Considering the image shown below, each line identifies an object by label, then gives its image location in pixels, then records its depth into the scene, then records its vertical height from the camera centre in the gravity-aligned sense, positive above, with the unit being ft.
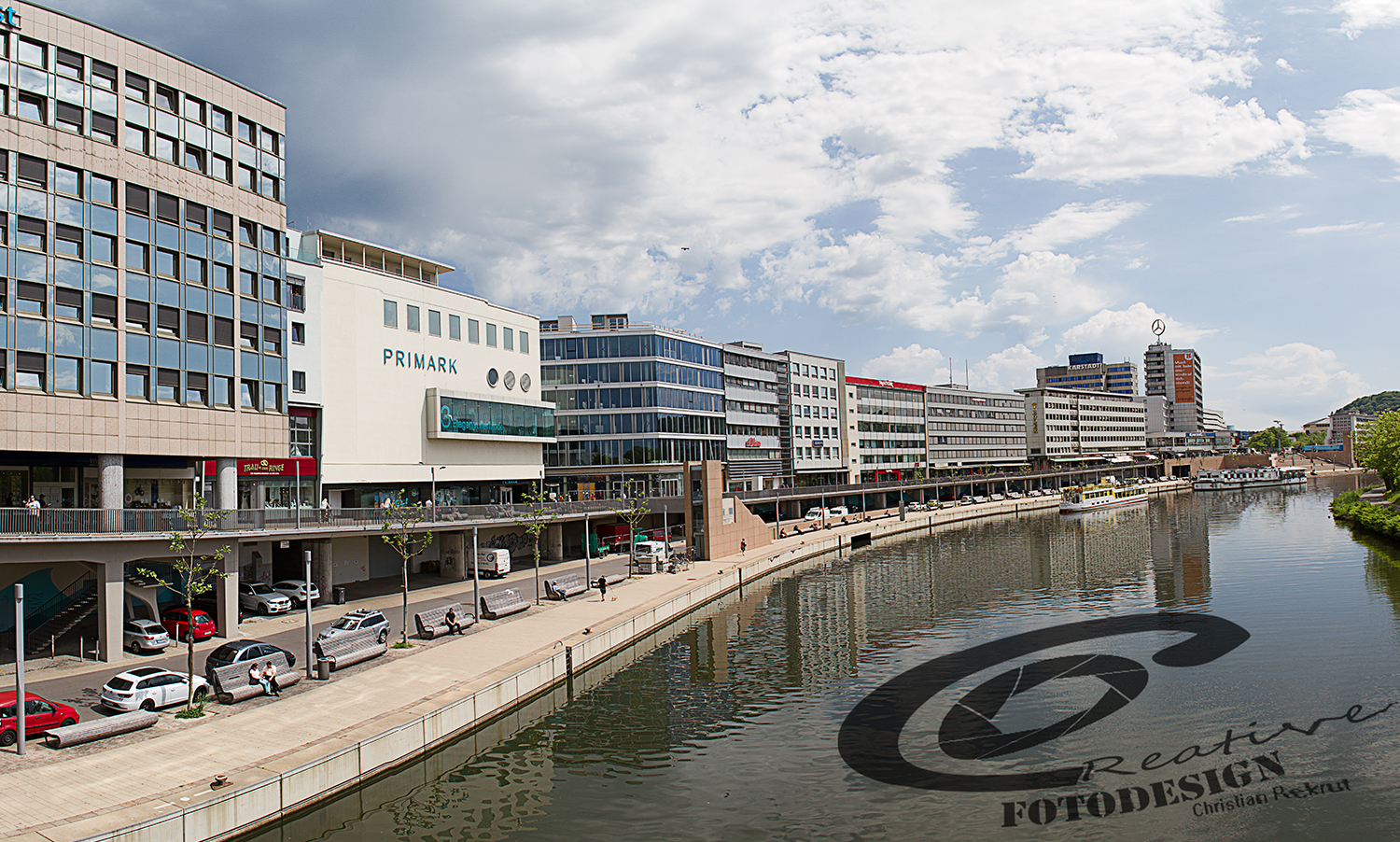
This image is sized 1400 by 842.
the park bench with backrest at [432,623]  128.77 -24.16
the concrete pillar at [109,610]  119.24 -19.42
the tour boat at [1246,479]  600.80 -24.46
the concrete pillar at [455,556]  202.80 -22.15
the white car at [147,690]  91.15 -23.84
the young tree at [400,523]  159.74 -11.24
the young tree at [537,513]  191.75 -12.37
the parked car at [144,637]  122.62 -23.98
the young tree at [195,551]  111.86 -12.04
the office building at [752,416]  373.20 +19.00
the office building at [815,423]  416.67 +17.55
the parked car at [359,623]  125.59 -23.35
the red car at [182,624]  130.52 -24.00
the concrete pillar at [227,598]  136.05 -20.71
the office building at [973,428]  545.85 +17.07
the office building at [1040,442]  652.48 +7.36
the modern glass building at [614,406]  320.70 +21.23
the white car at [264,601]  154.71 -24.22
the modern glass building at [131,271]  123.75 +32.84
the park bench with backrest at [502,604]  148.36 -25.22
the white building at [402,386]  191.31 +20.82
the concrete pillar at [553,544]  239.30 -23.14
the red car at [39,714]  80.74 -23.70
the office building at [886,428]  475.72 +15.41
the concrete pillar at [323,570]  170.20 -20.79
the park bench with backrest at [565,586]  170.50 -25.47
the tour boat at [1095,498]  433.07 -26.24
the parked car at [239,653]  101.65 -22.42
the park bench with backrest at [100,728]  79.92 -24.69
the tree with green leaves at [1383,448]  332.39 -2.37
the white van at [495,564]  199.82 -23.64
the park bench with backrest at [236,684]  94.89 -24.46
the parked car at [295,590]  161.99 -23.56
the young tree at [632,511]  227.20 -14.13
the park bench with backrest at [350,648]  107.65 -23.83
